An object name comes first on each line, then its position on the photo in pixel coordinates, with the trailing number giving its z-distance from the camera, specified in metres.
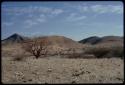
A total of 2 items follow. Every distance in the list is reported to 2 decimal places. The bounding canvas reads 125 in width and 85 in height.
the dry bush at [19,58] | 12.18
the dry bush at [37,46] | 16.83
